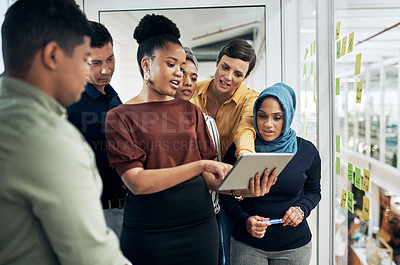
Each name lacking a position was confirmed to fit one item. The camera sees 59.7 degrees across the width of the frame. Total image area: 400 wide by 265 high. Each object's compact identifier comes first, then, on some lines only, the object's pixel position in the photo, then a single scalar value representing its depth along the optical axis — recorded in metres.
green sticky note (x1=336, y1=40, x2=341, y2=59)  1.80
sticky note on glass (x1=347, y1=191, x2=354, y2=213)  1.73
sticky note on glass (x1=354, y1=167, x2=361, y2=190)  1.64
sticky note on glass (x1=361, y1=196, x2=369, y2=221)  1.55
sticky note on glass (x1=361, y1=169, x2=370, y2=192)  1.54
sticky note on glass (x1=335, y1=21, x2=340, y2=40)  1.81
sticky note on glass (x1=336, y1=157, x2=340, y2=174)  1.92
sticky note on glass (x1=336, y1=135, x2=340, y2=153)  1.91
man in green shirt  0.66
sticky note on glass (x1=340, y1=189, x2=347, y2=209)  1.83
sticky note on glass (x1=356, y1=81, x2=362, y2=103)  1.59
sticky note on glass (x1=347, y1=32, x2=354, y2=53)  1.63
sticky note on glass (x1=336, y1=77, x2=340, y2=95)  1.86
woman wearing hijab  1.58
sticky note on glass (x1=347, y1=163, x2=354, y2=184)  1.73
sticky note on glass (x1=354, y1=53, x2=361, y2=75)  1.58
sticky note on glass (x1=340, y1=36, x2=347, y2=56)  1.72
